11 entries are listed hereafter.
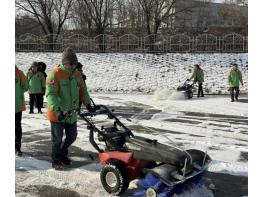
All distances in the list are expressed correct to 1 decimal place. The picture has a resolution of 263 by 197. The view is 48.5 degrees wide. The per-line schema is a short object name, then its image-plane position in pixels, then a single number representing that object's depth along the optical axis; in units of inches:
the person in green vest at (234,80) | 432.1
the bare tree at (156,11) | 928.1
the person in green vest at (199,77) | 487.0
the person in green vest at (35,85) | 345.3
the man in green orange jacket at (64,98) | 163.2
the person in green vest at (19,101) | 190.1
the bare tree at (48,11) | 966.8
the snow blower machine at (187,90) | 452.7
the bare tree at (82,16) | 964.1
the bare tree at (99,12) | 944.3
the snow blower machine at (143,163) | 130.1
